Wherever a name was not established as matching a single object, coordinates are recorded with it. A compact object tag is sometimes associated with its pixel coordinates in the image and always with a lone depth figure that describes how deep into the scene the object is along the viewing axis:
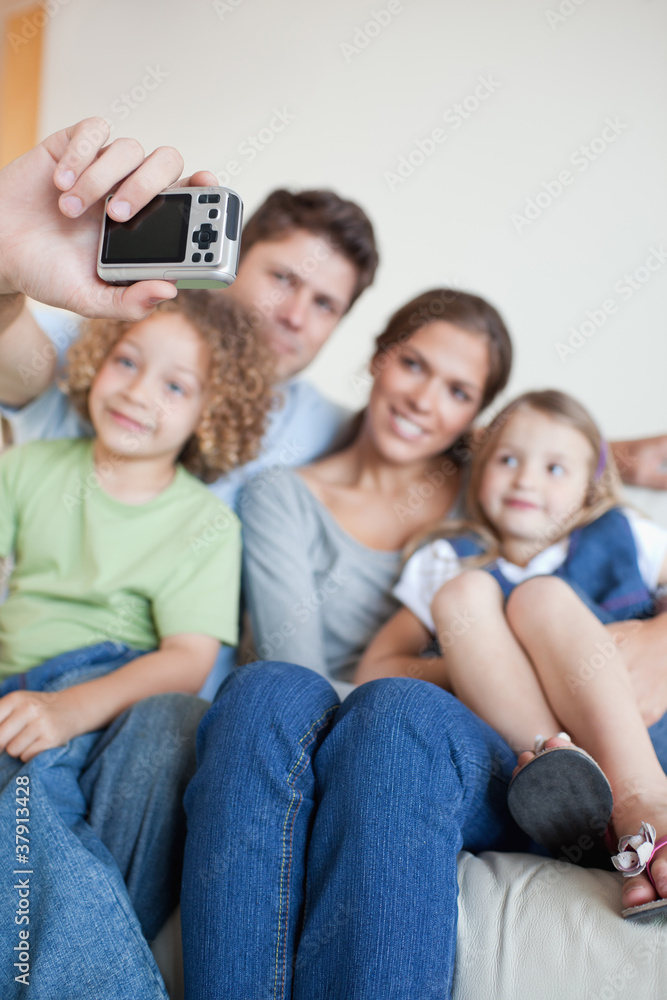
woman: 0.61
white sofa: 0.60
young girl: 0.72
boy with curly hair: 1.07
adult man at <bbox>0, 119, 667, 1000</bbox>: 0.66
